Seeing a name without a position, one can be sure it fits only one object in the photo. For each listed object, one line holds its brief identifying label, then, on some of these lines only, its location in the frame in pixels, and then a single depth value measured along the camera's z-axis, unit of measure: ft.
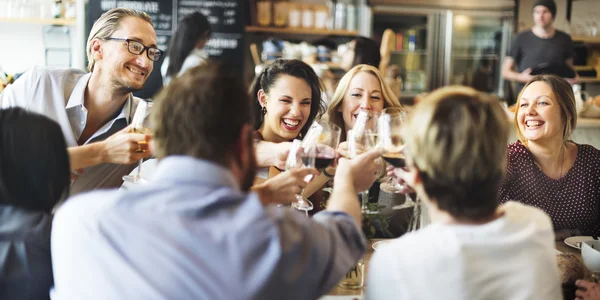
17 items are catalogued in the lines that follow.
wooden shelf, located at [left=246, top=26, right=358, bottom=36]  19.90
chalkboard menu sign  17.71
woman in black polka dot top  7.94
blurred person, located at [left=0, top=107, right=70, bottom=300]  4.51
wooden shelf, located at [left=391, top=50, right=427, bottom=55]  21.40
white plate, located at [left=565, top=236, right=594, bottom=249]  6.72
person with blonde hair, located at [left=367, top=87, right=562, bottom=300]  3.77
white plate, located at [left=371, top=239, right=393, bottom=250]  6.07
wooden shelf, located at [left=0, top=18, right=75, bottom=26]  16.80
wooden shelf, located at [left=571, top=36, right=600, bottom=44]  21.31
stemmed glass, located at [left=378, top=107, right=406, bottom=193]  5.41
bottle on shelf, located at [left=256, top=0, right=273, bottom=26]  19.85
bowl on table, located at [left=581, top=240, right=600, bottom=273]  5.59
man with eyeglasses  7.75
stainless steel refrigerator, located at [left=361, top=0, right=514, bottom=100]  21.02
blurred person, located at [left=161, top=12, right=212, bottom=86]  12.76
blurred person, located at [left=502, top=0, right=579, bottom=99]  17.37
